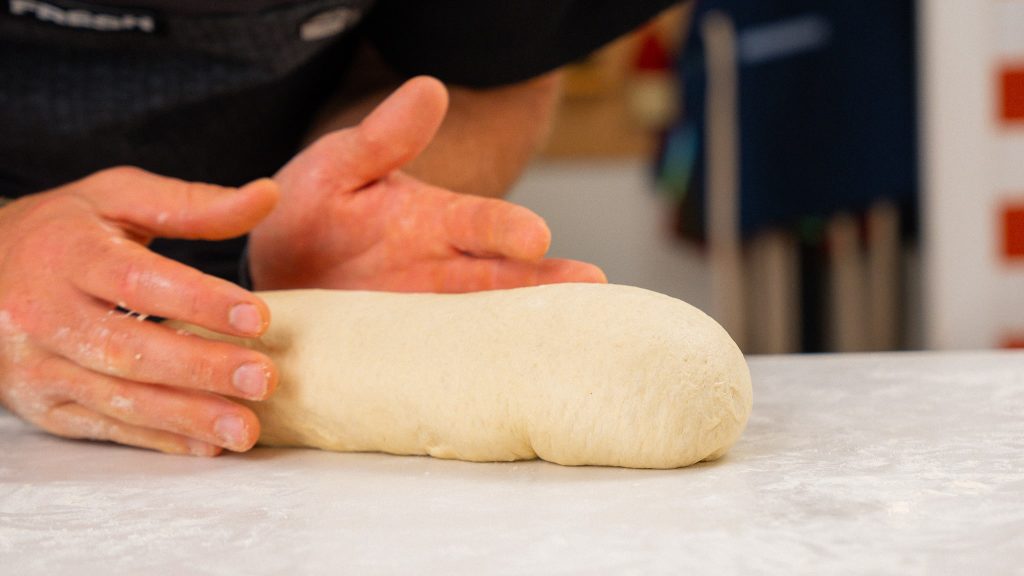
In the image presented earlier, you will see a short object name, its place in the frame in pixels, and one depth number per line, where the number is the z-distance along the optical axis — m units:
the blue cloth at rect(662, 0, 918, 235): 2.55
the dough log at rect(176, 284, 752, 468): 0.71
